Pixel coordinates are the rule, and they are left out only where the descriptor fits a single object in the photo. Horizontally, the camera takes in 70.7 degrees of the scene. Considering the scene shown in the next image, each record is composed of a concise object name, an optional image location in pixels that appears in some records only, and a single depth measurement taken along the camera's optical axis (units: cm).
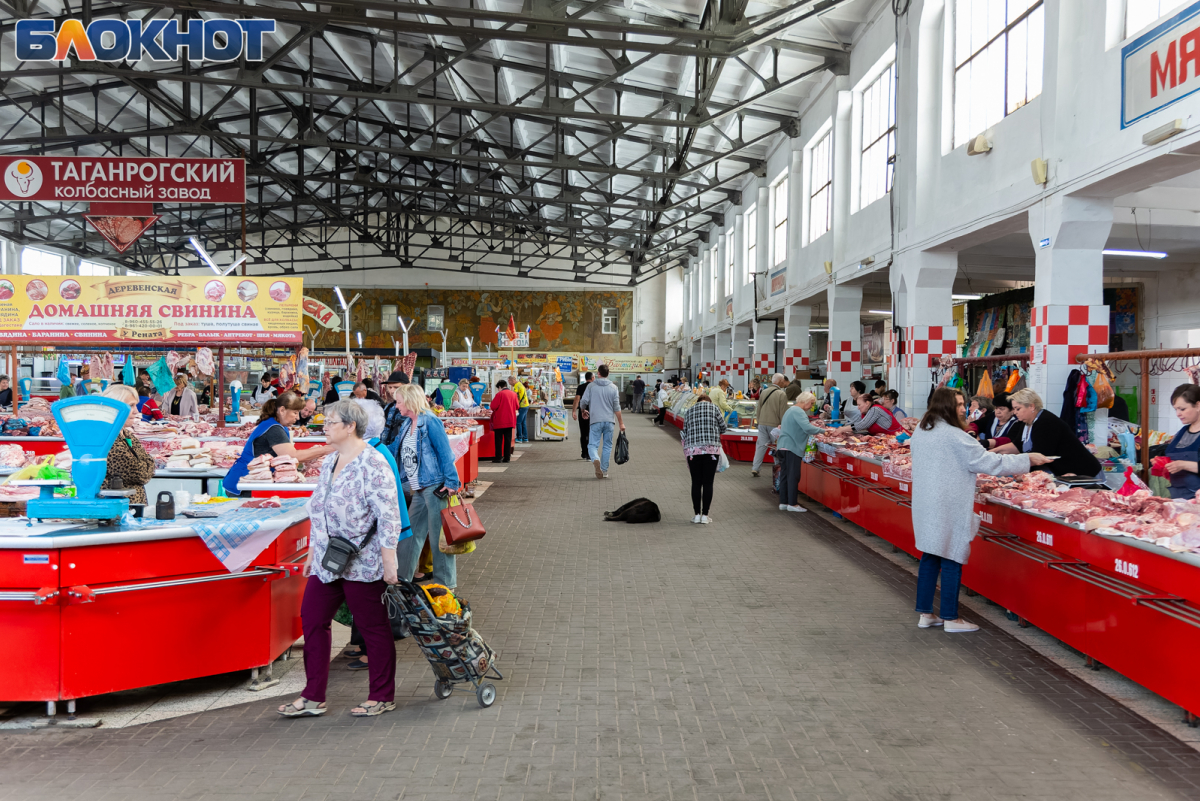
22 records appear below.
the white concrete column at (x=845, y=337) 1566
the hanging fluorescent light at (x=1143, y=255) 1145
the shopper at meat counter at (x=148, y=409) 1223
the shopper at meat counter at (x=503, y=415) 1602
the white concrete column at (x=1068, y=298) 812
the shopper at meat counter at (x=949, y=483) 525
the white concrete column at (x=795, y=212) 1819
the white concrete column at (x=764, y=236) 2163
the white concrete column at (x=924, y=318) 1157
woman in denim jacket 530
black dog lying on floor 961
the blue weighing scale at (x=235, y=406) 1372
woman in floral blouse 383
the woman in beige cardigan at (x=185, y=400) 1466
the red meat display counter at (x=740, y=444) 1650
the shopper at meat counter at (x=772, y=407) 1259
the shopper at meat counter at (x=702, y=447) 923
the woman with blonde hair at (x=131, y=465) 445
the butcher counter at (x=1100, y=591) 397
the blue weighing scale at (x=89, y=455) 400
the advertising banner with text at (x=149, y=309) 926
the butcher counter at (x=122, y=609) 382
